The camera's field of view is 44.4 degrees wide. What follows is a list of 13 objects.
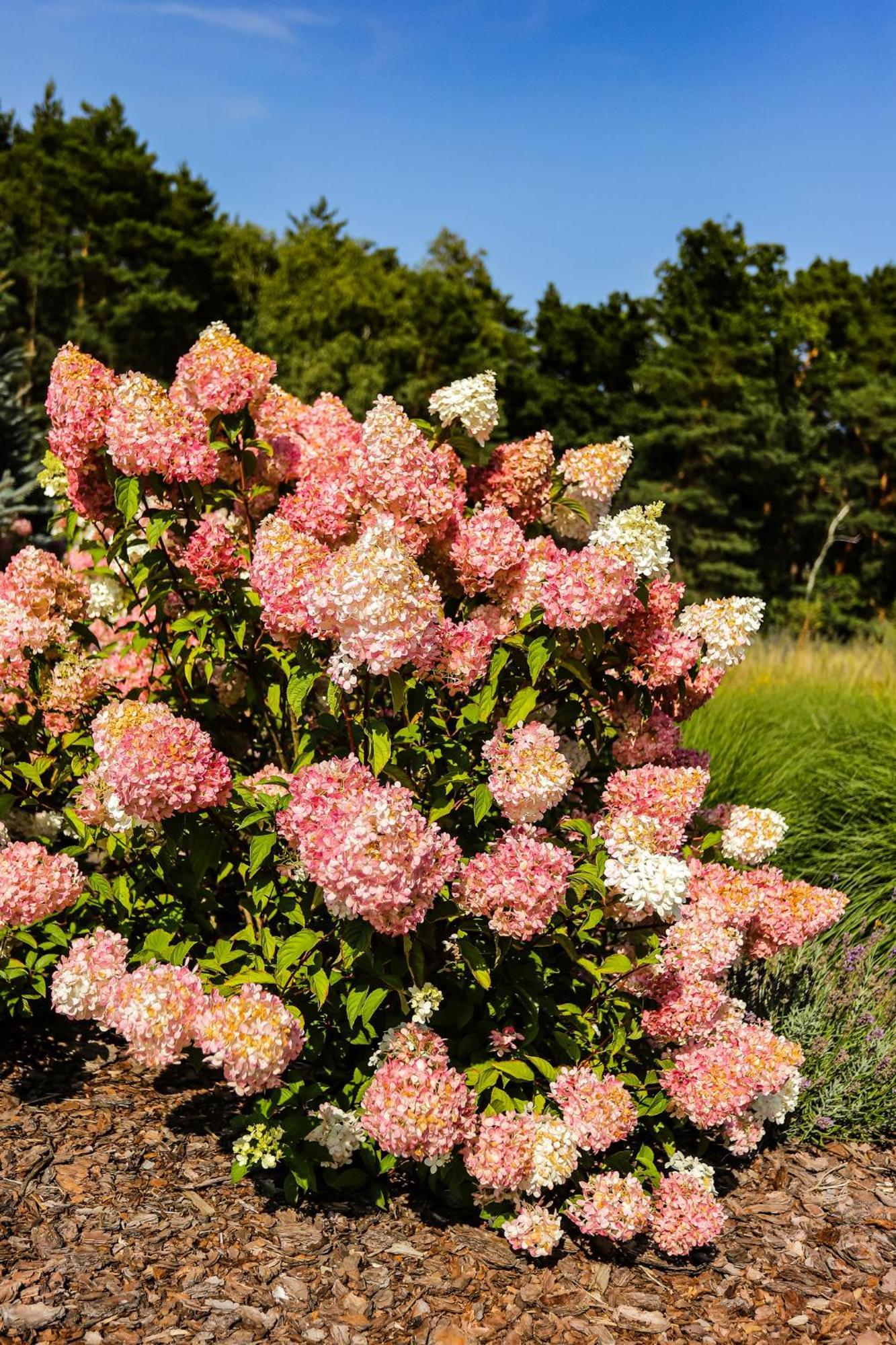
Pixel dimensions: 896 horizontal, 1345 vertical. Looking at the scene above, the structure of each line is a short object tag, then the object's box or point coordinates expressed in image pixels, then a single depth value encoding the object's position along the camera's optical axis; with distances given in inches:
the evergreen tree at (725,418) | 1034.1
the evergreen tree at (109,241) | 1123.3
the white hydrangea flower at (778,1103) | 141.3
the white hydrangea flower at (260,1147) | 118.8
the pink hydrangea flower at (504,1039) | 127.6
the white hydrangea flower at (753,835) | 143.6
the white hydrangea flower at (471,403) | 137.8
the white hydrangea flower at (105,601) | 166.9
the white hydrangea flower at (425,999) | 119.3
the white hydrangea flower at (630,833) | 121.2
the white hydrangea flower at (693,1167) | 127.9
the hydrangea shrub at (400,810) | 114.3
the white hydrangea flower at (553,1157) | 116.9
